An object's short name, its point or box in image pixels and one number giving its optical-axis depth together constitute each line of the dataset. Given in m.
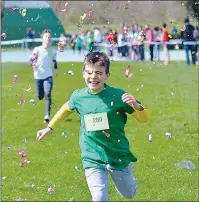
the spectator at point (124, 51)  34.95
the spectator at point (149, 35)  32.47
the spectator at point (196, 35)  27.02
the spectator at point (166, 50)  27.39
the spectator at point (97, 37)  36.30
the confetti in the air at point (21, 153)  9.67
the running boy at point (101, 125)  6.21
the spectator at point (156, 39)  34.06
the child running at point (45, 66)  13.46
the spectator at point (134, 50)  30.88
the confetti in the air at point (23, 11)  7.58
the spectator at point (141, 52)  31.20
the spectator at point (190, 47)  29.13
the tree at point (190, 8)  41.17
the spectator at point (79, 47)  42.50
